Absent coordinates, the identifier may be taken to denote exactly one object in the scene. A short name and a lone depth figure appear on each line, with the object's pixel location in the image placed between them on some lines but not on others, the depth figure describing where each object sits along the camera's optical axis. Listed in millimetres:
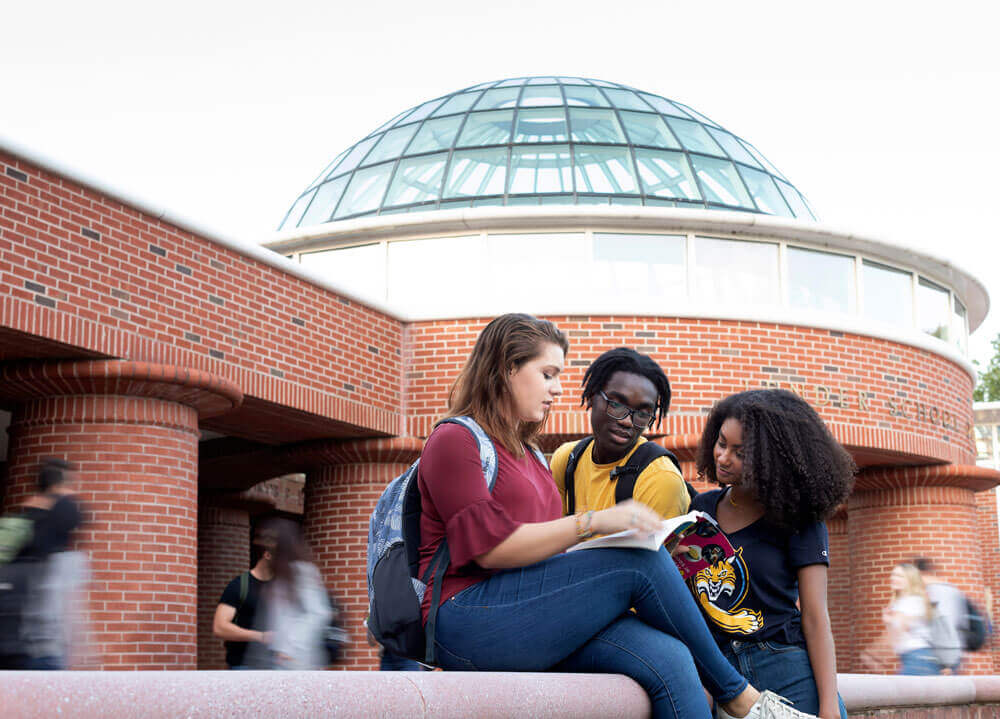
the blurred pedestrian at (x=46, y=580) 5762
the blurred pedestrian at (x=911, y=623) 9190
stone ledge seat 1811
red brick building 9312
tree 42750
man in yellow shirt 3881
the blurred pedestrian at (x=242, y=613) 6984
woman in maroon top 2977
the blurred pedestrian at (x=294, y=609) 6977
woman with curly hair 3416
